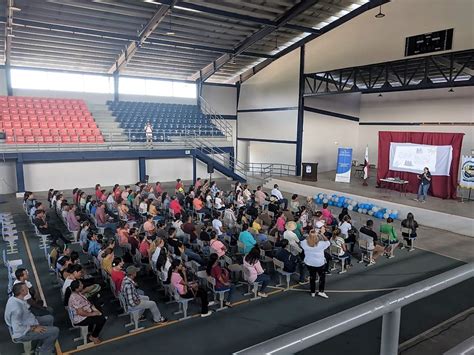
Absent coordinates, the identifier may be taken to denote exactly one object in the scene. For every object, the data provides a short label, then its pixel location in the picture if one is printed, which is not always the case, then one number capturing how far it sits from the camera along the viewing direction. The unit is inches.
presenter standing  581.9
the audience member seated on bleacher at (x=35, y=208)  421.1
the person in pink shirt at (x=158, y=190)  584.5
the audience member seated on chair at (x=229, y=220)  429.1
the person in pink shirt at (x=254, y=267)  281.1
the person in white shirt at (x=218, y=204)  514.9
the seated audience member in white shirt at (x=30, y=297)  213.8
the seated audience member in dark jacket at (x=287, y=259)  301.3
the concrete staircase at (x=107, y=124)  778.2
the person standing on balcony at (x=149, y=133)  756.0
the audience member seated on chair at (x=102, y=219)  423.9
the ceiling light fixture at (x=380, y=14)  627.7
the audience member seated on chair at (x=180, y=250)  320.9
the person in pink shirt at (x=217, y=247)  318.3
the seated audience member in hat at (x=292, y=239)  350.1
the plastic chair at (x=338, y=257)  346.5
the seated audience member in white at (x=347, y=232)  395.9
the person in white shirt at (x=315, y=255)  279.4
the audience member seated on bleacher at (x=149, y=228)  360.7
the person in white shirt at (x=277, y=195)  567.8
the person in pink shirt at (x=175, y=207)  472.7
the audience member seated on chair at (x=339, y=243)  348.2
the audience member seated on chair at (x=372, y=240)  370.6
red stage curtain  598.5
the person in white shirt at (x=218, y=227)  383.2
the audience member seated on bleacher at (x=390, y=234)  389.4
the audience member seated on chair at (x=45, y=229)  376.8
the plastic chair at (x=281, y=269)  303.2
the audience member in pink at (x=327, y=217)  434.6
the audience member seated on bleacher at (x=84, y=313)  213.9
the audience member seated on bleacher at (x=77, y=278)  232.6
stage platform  503.0
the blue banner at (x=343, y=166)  753.5
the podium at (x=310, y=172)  788.6
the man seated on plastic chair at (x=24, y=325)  192.5
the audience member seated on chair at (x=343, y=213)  438.4
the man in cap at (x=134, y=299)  233.3
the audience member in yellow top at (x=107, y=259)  274.8
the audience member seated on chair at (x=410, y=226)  416.5
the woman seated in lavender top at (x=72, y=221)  401.4
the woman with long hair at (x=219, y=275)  268.7
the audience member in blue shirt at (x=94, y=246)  312.4
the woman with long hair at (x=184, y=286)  251.0
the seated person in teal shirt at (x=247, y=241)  339.0
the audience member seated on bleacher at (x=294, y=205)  514.3
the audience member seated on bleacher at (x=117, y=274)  253.1
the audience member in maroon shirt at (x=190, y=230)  375.2
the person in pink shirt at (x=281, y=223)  394.2
